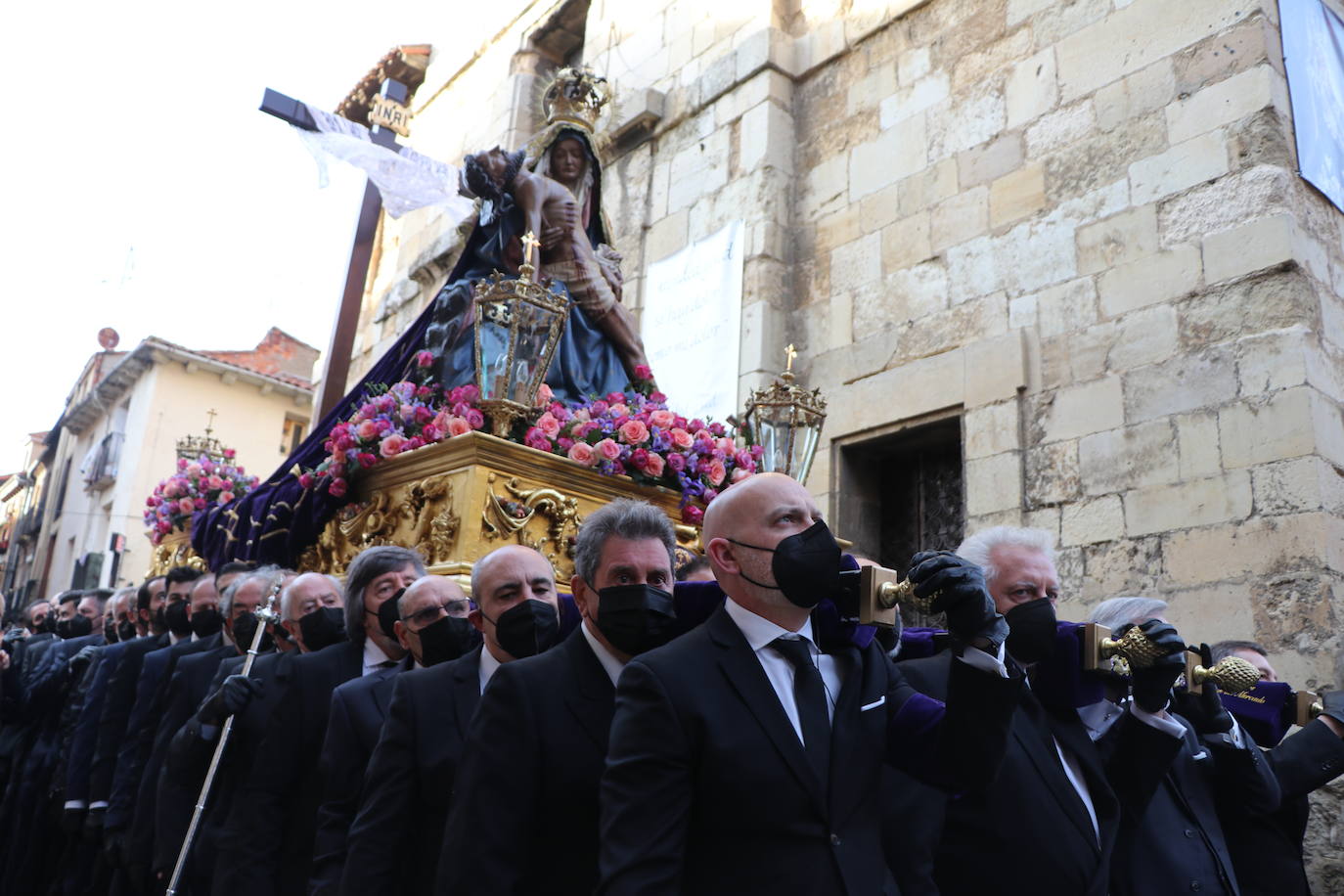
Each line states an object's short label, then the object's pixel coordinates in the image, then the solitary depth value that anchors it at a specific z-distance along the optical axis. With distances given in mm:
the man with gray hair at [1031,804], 2074
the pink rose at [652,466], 4281
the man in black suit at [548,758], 2039
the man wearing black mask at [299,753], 3021
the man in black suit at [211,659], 4035
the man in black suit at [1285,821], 3150
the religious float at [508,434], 3990
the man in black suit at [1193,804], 2621
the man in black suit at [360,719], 2635
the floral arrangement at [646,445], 4191
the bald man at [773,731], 1675
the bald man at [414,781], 2340
